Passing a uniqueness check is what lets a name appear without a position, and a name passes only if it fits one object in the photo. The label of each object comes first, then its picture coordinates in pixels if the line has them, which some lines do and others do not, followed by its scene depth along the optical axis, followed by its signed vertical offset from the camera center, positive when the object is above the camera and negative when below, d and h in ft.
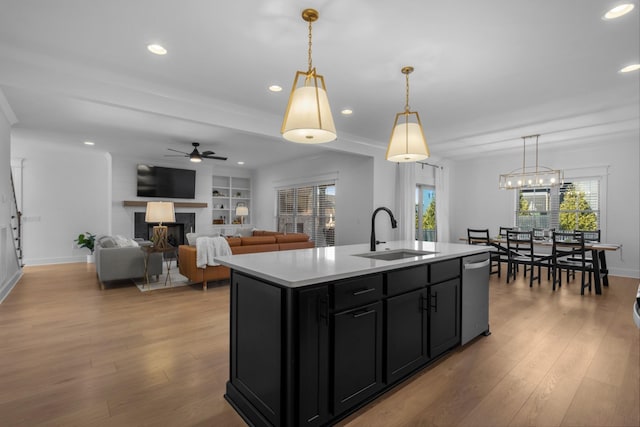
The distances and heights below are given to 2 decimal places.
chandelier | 18.12 +2.19
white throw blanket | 15.89 -1.86
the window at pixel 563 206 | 21.43 +0.68
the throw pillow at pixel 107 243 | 17.07 -1.70
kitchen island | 5.25 -2.27
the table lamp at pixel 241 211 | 30.14 +0.20
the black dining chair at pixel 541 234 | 19.17 -1.14
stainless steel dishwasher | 9.14 -2.49
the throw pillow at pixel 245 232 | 27.65 -1.70
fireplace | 28.40 -1.33
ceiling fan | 21.03 +3.93
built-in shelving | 32.99 +1.68
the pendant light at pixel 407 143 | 9.18 +2.10
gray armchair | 16.14 -2.66
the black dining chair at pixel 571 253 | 15.57 -2.07
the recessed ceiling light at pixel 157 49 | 9.56 +5.07
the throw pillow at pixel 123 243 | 17.84 -1.78
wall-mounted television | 26.35 +2.64
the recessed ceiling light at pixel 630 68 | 10.76 +5.16
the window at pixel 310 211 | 25.69 +0.23
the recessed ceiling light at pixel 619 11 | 7.62 +5.12
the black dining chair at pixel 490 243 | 18.85 -1.88
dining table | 15.37 -1.90
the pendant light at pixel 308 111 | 6.78 +2.26
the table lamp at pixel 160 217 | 16.11 -0.24
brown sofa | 16.22 -2.05
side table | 16.40 -2.04
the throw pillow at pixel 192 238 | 17.92 -1.49
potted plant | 24.09 -2.28
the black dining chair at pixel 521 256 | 17.02 -2.30
